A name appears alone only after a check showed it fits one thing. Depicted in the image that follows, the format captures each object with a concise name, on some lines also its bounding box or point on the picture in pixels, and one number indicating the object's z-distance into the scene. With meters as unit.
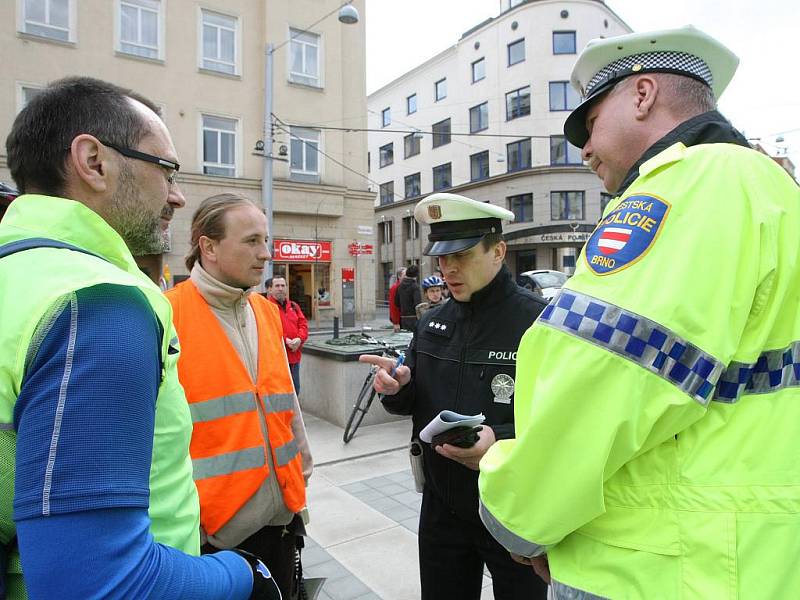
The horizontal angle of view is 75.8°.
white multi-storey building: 29.64
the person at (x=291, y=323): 6.40
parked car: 18.45
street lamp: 13.96
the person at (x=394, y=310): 10.03
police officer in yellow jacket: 0.92
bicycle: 5.87
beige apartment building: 15.38
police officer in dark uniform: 2.07
